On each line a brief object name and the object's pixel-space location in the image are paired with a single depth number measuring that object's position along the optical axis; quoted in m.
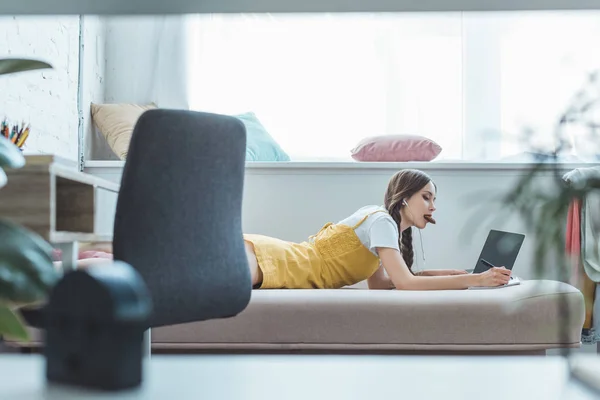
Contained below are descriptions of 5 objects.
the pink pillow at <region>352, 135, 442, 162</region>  3.13
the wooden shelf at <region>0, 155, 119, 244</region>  1.29
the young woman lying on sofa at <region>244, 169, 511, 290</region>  2.35
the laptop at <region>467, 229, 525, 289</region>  2.31
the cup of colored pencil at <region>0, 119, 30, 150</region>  2.04
